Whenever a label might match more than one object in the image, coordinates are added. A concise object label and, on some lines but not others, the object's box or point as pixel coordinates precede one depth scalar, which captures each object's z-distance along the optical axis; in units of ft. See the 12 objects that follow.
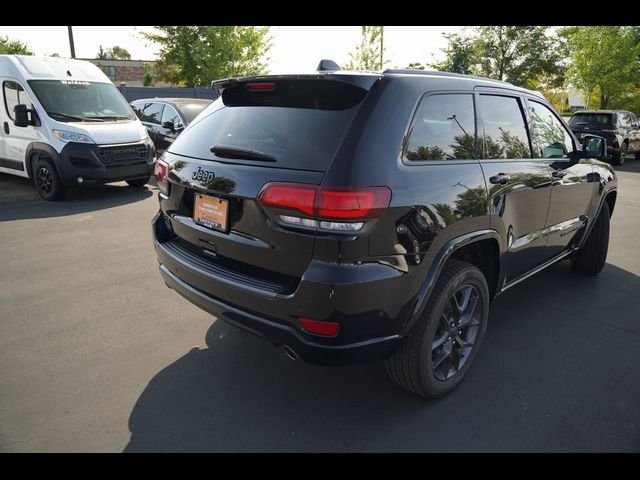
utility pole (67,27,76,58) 68.46
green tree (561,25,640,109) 74.49
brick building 171.63
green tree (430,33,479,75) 93.86
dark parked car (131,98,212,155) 33.47
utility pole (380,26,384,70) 82.33
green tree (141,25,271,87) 81.05
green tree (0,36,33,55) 139.13
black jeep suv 6.93
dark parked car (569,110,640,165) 48.73
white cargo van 25.39
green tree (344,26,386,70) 84.30
